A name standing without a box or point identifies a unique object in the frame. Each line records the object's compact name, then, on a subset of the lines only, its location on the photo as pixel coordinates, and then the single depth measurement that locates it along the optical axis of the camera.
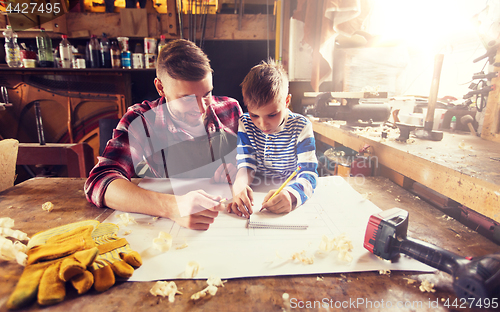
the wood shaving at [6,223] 0.63
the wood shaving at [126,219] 0.68
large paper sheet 0.50
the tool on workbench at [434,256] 0.39
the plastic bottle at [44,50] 2.31
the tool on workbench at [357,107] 1.52
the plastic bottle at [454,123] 1.32
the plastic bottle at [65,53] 2.30
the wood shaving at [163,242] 0.56
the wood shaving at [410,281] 0.47
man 0.73
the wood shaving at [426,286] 0.45
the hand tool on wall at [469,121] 1.25
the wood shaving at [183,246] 0.57
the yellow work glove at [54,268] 0.42
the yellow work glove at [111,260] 0.46
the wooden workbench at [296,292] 0.42
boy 0.79
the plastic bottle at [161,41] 2.29
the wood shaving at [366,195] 0.86
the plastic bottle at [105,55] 2.33
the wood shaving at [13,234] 0.60
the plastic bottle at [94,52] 2.32
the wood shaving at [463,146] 0.93
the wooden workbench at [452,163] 0.59
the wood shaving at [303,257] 0.52
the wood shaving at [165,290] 0.44
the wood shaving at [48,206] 0.77
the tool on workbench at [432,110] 1.06
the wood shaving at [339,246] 0.54
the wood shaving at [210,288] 0.43
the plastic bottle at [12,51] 2.32
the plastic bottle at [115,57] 2.31
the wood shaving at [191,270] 0.48
